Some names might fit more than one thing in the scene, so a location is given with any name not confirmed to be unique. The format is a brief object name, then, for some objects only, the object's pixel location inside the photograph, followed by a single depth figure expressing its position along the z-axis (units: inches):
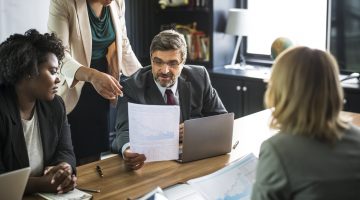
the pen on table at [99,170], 67.6
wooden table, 62.7
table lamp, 158.2
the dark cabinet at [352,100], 131.4
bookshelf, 166.4
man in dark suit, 84.0
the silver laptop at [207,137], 69.8
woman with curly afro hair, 65.7
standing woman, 95.7
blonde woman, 41.9
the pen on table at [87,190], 61.7
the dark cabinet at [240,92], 151.6
